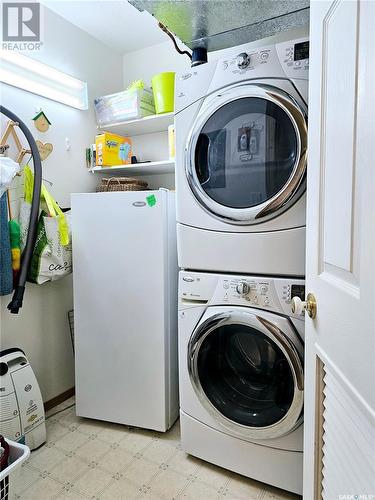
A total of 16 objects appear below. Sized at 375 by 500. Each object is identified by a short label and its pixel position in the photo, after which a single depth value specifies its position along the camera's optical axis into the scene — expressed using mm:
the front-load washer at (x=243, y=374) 1318
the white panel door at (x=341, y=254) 637
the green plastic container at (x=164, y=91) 2096
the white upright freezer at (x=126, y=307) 1772
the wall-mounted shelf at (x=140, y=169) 2184
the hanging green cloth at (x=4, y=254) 1695
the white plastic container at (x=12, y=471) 1238
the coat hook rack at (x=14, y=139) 1828
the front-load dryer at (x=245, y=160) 1252
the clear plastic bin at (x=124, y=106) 2199
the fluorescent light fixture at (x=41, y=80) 1867
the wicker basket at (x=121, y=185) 2129
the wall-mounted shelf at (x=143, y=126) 2197
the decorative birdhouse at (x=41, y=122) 2025
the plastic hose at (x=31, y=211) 1734
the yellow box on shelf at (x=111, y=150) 2252
